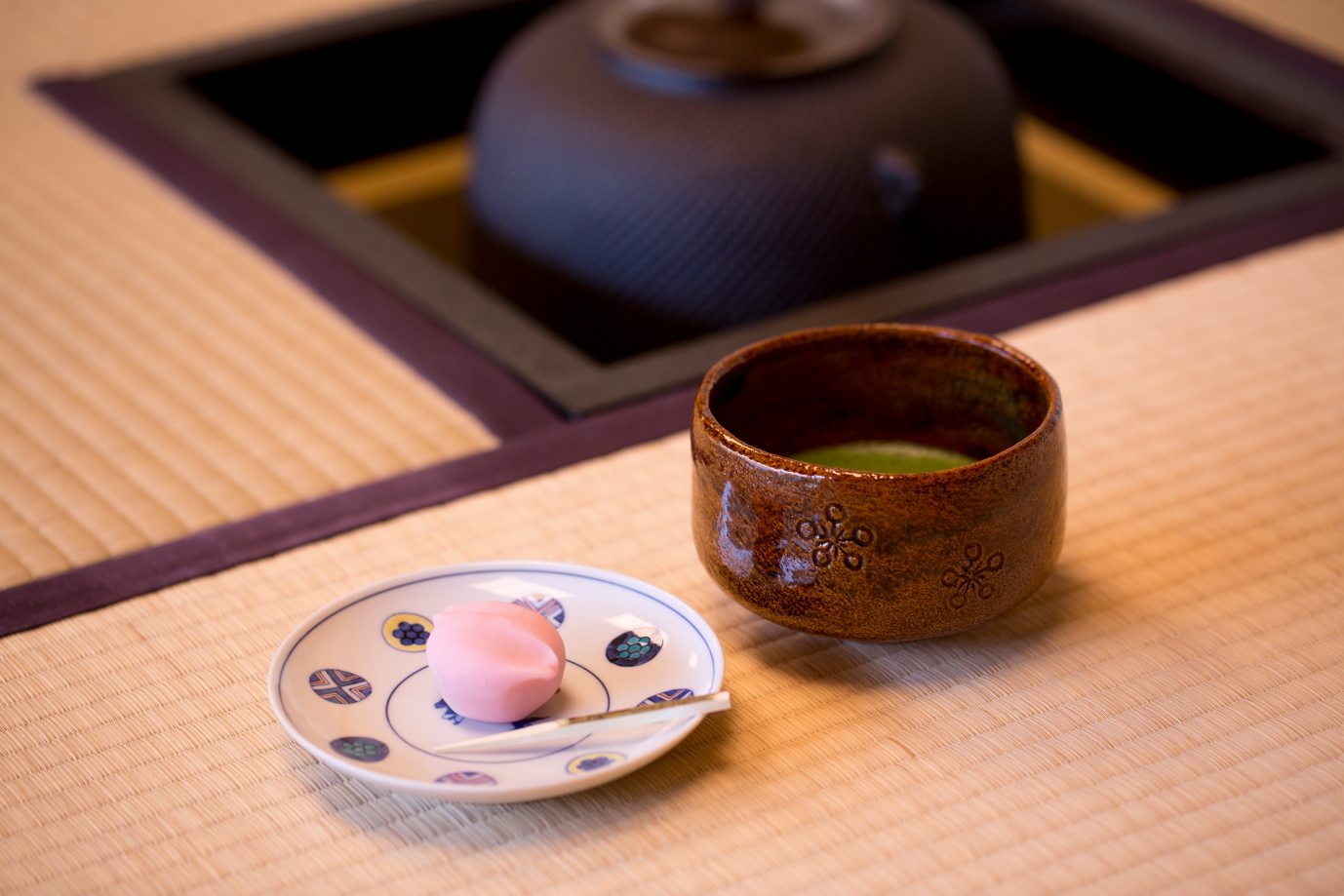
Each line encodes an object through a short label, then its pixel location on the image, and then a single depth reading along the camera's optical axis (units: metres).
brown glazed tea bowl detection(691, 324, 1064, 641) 1.13
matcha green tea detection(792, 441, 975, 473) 1.23
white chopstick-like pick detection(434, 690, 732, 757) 1.12
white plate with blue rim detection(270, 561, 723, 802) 1.11
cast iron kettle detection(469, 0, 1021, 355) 1.56
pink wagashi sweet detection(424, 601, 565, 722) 1.12
